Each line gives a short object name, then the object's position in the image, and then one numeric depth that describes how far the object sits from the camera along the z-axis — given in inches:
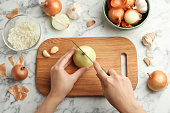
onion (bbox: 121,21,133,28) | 56.0
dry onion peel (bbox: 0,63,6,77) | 59.8
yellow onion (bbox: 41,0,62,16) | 57.0
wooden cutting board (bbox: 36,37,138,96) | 57.2
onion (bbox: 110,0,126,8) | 55.1
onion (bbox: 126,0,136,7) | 55.9
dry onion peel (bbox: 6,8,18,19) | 61.6
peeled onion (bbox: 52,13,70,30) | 58.7
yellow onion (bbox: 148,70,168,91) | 54.8
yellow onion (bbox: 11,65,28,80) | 56.2
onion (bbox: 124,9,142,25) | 55.1
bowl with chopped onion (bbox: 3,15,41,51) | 58.4
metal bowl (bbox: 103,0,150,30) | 55.7
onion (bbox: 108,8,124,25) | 55.3
